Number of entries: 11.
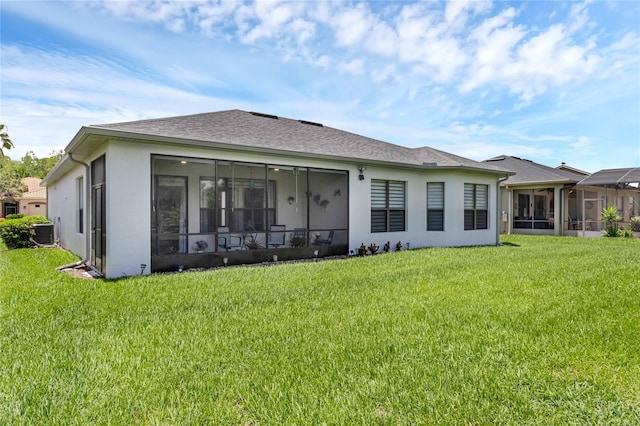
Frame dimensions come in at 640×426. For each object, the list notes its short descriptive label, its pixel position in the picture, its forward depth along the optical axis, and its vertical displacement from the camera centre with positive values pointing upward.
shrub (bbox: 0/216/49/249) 12.77 -0.82
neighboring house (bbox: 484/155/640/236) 18.56 +0.67
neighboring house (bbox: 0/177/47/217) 31.58 +0.57
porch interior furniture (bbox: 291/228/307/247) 10.55 -0.92
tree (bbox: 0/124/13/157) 23.47 +4.78
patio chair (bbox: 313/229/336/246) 11.15 -0.99
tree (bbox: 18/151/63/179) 52.62 +7.37
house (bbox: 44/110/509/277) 7.65 +0.56
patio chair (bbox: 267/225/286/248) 11.54 -0.89
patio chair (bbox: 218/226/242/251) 9.92 -0.90
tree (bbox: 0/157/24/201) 29.70 +2.13
